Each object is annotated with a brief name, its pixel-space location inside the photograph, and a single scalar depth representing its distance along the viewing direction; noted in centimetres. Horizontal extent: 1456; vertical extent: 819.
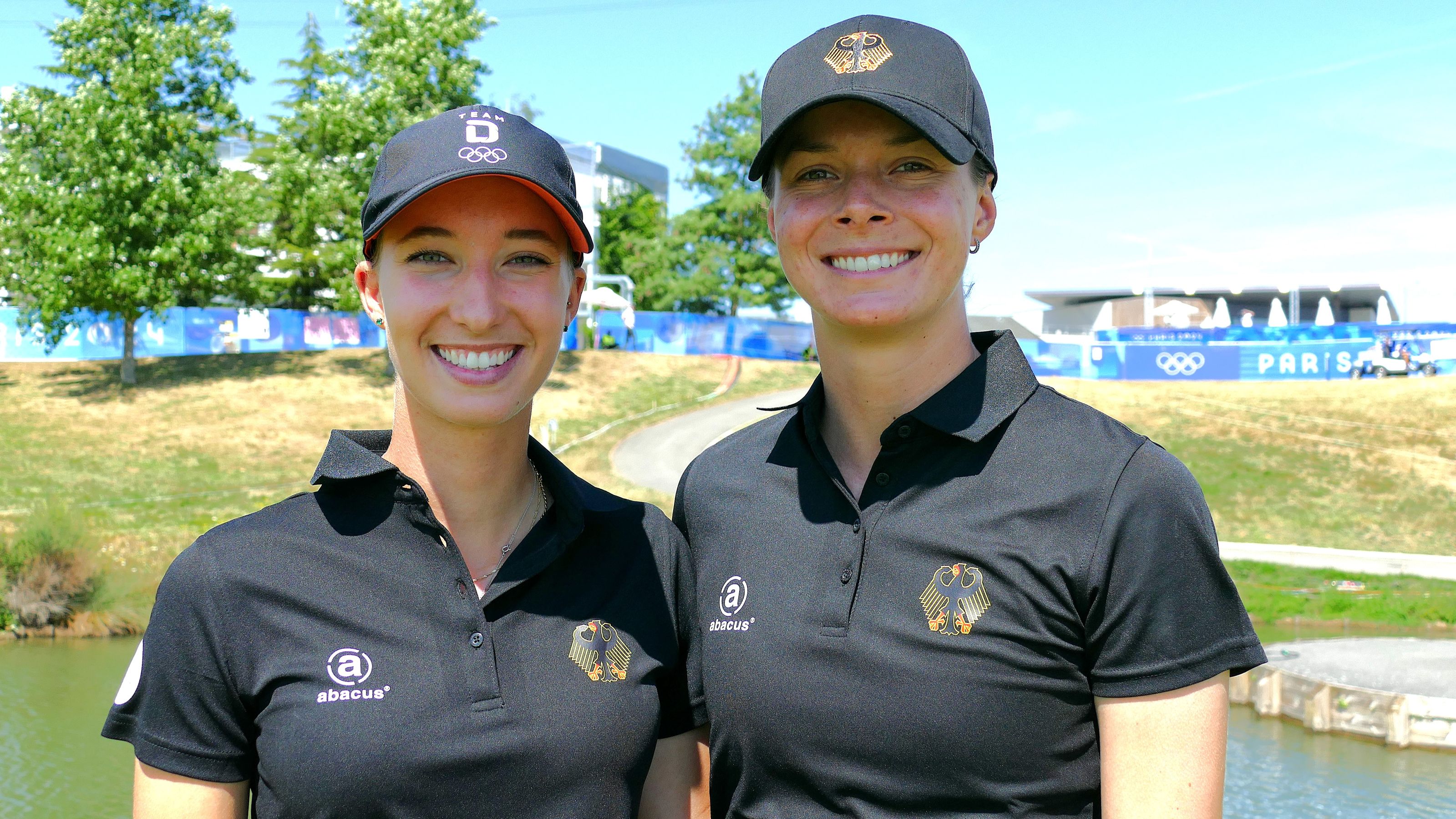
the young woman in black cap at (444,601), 234
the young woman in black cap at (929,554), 238
